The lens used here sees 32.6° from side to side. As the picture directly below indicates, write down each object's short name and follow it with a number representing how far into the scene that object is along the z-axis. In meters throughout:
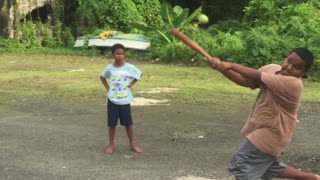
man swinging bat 4.10
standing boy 6.57
